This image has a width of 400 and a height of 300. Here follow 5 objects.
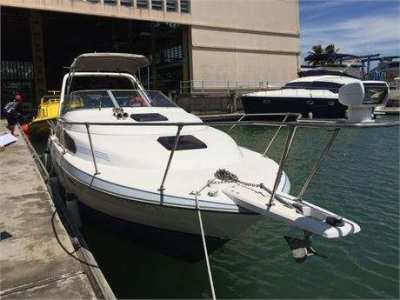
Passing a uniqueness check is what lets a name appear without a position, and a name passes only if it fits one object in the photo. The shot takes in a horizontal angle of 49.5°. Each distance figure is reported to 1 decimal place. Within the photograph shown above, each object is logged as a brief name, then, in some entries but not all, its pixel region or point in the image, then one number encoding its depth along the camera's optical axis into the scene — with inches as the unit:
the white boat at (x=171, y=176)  180.7
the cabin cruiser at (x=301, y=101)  1059.3
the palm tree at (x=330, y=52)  2442.5
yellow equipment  704.4
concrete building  1206.3
